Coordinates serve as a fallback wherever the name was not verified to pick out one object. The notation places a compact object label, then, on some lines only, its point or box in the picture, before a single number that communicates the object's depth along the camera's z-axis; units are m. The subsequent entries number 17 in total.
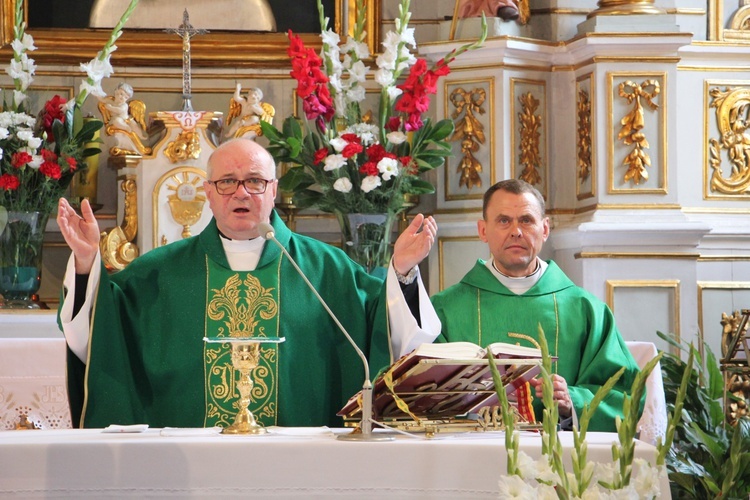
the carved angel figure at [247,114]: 11.44
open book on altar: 5.85
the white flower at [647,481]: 3.28
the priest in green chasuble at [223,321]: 7.78
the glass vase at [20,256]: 10.88
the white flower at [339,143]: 10.63
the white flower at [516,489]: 3.22
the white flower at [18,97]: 11.04
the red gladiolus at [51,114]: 11.18
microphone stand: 5.73
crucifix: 11.55
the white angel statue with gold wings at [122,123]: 11.24
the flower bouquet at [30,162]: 10.79
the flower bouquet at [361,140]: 10.76
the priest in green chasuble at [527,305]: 8.55
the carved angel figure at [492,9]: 12.00
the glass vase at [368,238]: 10.91
